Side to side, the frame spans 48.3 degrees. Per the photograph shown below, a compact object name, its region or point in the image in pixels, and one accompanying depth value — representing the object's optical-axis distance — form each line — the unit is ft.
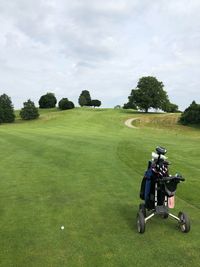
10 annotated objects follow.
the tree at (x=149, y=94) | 193.44
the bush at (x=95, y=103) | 279.32
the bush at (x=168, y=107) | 200.68
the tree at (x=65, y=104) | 223.93
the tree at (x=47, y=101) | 251.44
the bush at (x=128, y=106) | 242.57
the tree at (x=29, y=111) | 175.72
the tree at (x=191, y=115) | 141.15
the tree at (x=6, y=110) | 174.08
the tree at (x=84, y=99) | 272.31
